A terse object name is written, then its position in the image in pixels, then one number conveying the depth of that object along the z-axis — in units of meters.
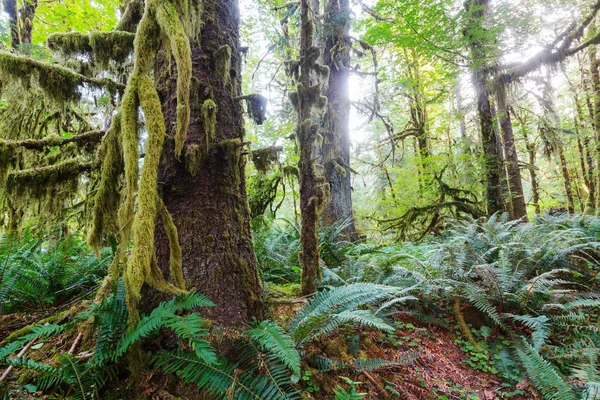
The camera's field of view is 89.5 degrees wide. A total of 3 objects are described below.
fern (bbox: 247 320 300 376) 1.67
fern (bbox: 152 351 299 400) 1.70
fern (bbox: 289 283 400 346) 2.11
